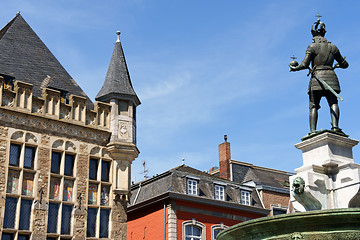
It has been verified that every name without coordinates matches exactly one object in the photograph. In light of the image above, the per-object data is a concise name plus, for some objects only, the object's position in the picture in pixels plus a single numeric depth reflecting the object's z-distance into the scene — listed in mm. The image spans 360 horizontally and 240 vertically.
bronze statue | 12109
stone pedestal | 11219
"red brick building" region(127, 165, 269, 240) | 32281
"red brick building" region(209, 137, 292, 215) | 38281
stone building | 22891
